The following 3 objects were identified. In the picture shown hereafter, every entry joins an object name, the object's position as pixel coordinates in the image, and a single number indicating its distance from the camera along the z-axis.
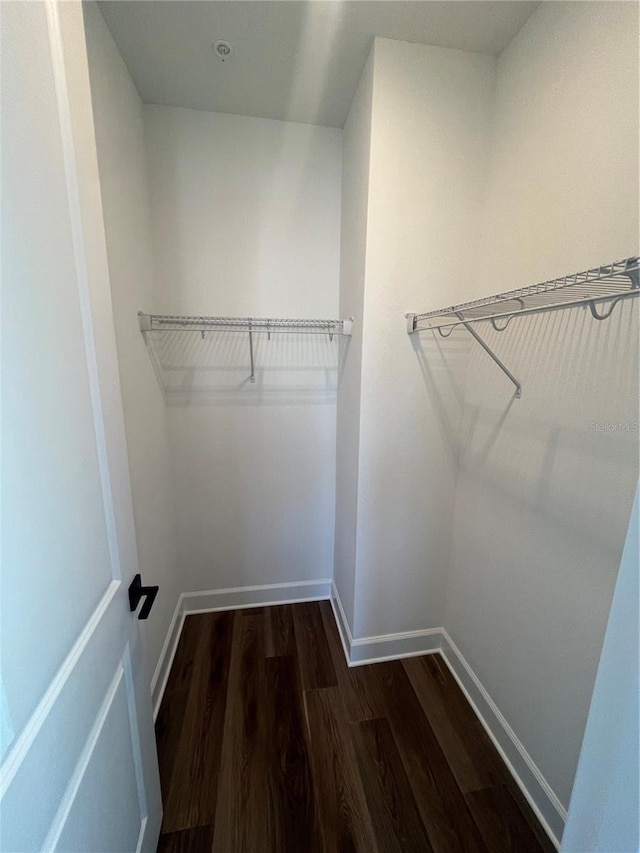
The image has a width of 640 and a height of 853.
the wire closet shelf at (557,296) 0.65
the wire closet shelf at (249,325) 1.60
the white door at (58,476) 0.48
